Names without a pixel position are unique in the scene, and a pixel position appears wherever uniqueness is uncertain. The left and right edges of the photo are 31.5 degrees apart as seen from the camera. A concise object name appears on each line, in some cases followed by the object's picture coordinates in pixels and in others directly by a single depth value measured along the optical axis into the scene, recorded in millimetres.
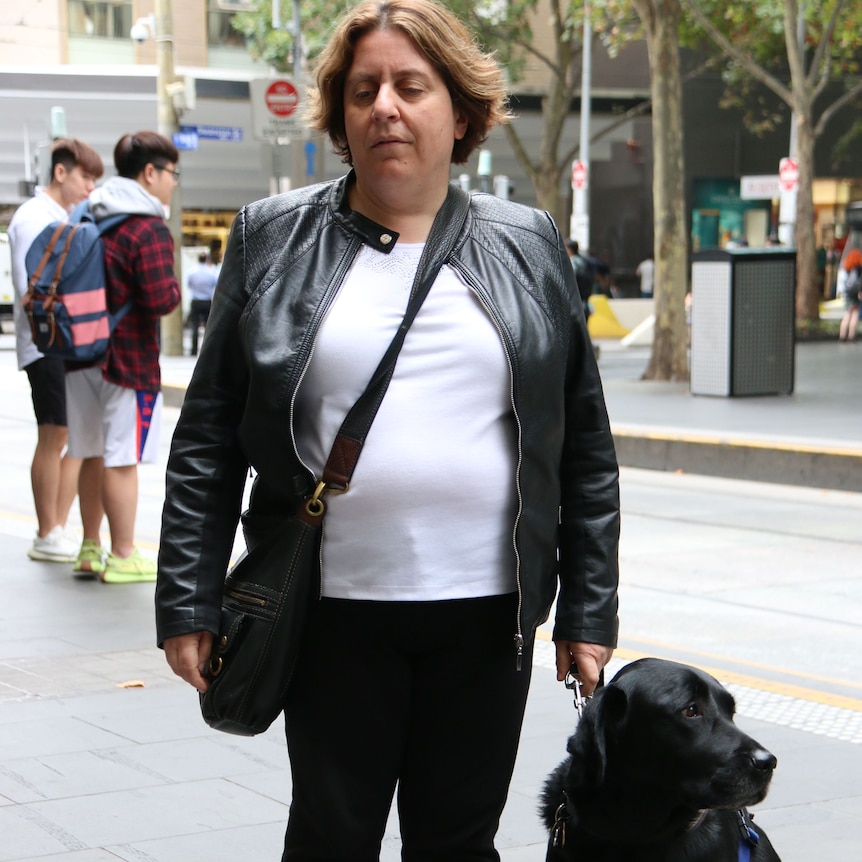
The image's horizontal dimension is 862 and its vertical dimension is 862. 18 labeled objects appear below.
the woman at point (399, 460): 2492
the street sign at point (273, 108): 19609
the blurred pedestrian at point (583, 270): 18145
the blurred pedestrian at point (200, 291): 25562
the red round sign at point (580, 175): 32844
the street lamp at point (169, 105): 22359
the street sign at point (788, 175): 27470
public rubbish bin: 16094
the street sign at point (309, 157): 20844
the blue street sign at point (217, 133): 24202
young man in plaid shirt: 7113
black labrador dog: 2664
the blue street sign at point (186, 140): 22766
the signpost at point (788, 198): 27531
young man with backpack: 7680
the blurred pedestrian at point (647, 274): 36719
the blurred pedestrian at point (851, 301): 26766
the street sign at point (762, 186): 33094
